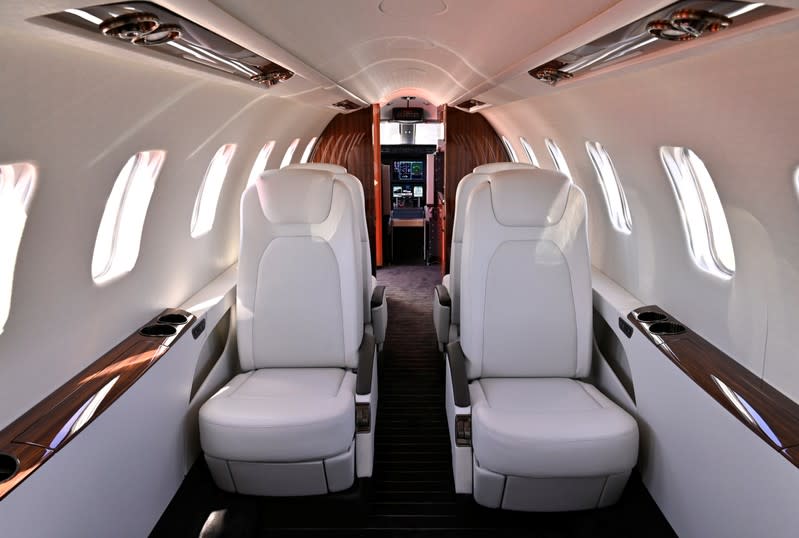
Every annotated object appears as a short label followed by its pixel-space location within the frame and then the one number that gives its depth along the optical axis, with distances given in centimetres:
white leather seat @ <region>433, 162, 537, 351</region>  412
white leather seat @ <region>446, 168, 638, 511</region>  284
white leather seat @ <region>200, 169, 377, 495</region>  286
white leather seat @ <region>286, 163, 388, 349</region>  419
